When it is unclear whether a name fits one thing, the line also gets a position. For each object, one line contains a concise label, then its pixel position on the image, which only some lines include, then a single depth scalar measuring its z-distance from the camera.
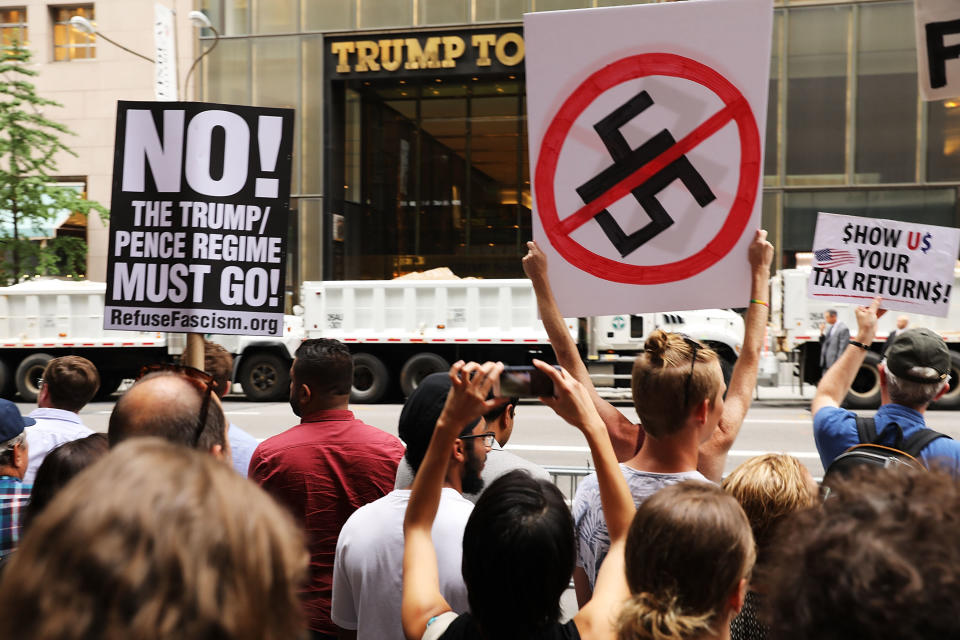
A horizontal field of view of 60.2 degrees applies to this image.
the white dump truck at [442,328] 16.30
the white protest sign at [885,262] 4.25
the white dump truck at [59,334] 18.09
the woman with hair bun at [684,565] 1.57
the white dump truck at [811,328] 15.36
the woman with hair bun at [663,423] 2.39
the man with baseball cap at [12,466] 3.02
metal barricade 5.54
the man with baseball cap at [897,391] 3.08
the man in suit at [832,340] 14.53
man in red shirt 3.10
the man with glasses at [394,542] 2.26
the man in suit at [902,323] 12.90
